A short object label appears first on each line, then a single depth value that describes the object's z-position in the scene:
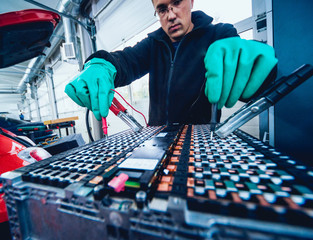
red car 0.67
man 0.54
